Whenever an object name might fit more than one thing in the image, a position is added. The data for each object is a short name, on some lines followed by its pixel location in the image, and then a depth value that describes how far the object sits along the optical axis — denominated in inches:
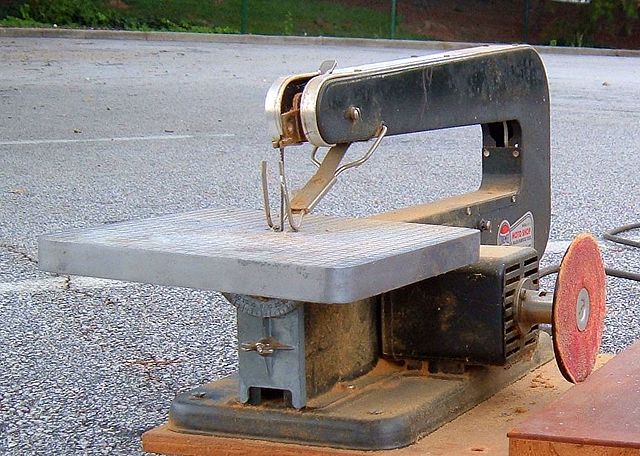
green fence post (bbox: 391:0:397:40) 967.0
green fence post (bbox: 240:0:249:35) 944.9
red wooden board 44.7
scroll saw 45.7
